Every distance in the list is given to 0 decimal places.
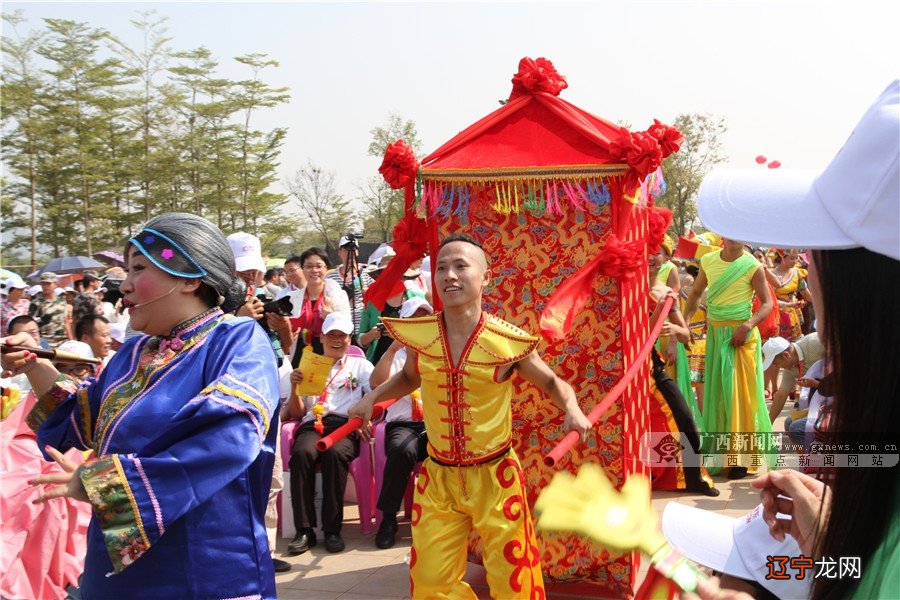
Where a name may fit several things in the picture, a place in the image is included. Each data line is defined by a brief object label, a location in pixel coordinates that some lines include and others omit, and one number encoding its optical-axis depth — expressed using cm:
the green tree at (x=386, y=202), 2972
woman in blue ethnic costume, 195
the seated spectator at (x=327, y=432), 527
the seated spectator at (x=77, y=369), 432
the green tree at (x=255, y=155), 2995
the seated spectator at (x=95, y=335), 522
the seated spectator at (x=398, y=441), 522
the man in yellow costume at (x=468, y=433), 333
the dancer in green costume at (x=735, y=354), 643
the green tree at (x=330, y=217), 3212
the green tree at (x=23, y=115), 2453
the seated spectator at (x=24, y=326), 523
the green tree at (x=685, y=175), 2848
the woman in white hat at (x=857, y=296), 97
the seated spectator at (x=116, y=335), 581
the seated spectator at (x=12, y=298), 851
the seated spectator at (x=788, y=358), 658
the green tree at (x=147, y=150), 2789
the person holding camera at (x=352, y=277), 776
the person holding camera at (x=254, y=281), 497
